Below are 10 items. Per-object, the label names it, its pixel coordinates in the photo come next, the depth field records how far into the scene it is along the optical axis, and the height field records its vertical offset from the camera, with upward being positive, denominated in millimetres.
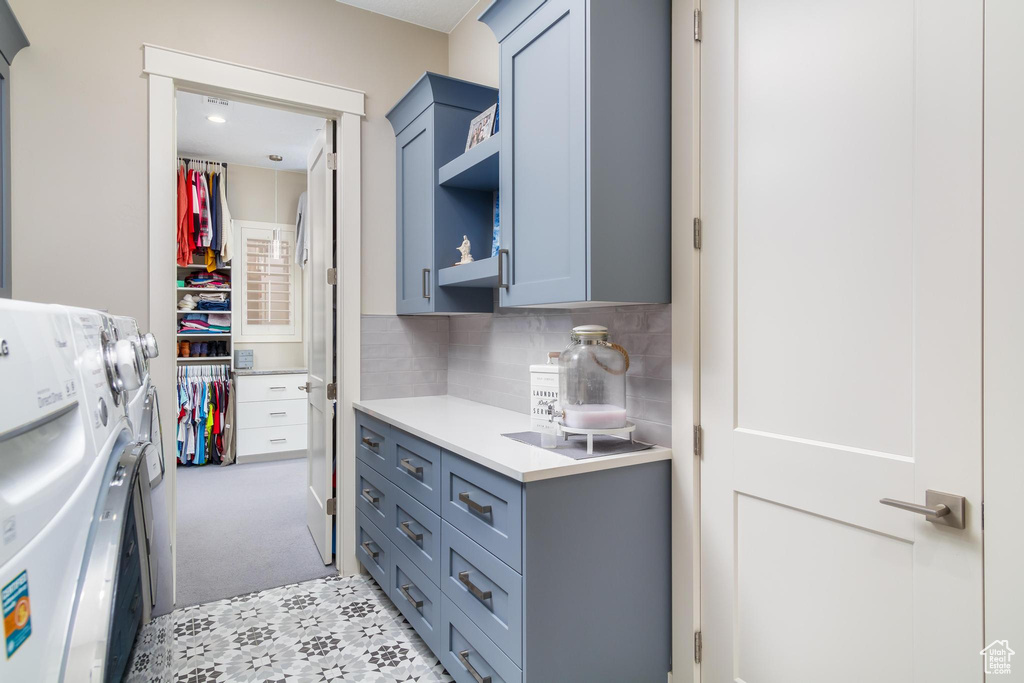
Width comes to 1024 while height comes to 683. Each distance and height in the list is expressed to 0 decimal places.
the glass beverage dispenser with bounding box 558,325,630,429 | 1756 -124
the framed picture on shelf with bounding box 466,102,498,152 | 2260 +874
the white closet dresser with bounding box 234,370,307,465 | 5070 -754
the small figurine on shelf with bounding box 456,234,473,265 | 2434 +360
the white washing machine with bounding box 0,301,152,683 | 374 -149
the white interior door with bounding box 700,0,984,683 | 1091 -4
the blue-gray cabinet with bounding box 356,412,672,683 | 1442 -686
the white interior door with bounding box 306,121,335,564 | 2807 -35
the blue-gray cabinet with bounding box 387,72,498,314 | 2463 +635
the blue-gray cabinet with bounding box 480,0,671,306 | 1556 +546
